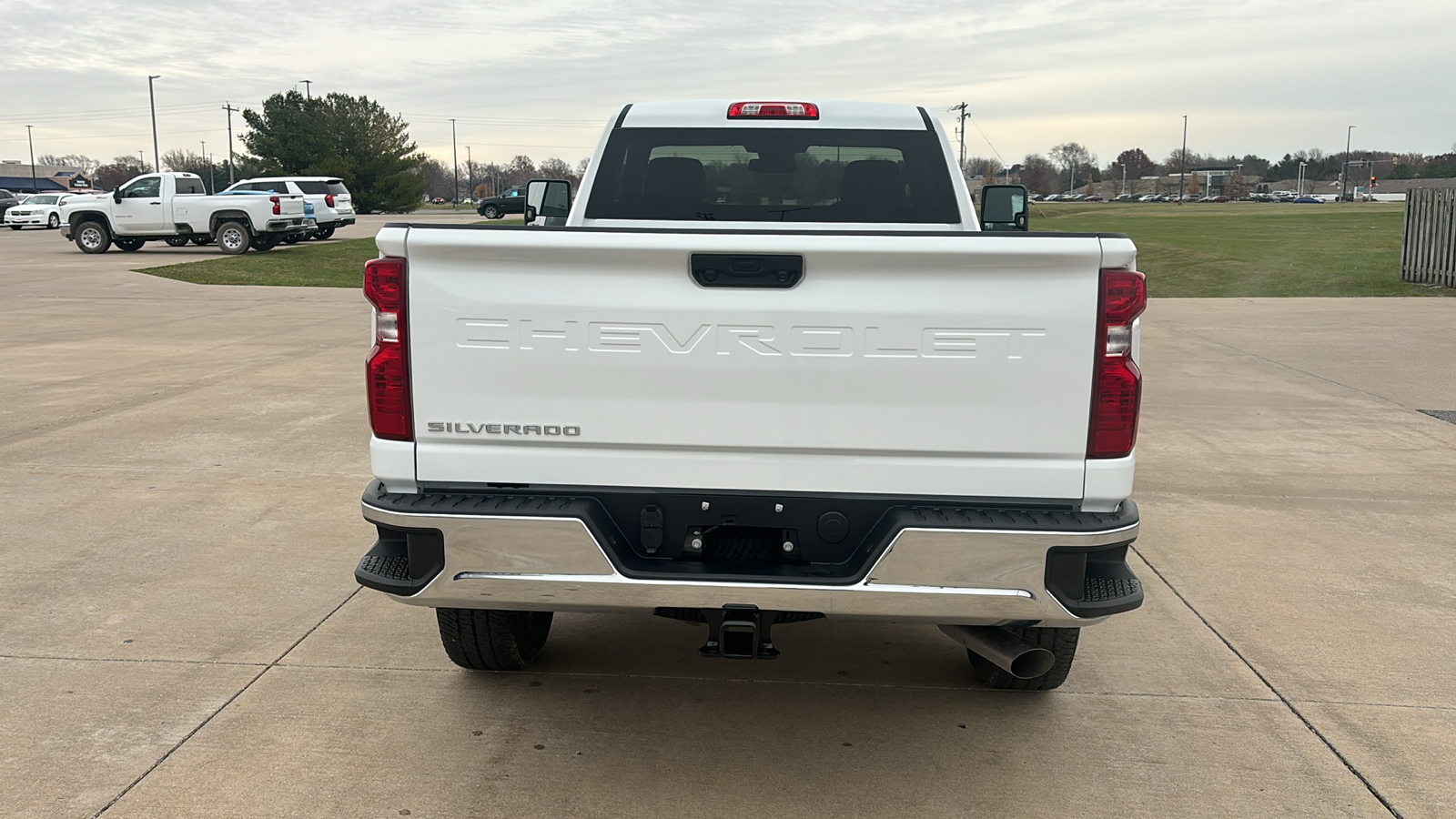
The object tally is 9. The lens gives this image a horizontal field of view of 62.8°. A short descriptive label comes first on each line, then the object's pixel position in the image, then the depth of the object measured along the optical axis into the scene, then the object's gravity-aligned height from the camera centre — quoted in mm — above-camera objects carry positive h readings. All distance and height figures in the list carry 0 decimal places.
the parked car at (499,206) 47219 -284
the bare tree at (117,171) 133250 +3212
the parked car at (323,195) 32094 +110
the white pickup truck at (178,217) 27609 -404
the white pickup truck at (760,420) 3115 -582
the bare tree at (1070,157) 175125 +6090
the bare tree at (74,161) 172875 +5606
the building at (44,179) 94062 +1711
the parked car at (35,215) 43812 -585
